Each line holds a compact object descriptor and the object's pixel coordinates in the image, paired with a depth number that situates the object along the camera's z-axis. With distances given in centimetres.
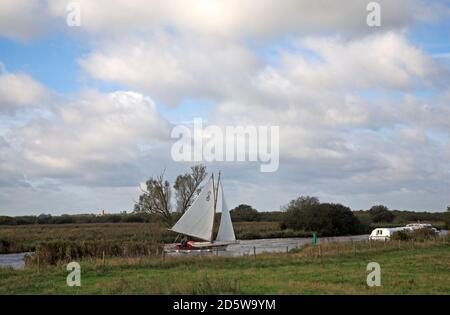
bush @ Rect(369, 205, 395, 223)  11617
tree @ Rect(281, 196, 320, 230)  8812
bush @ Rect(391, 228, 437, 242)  5248
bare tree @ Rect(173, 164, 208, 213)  7856
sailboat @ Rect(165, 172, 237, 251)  5350
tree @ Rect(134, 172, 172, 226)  7644
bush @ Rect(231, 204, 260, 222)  11662
